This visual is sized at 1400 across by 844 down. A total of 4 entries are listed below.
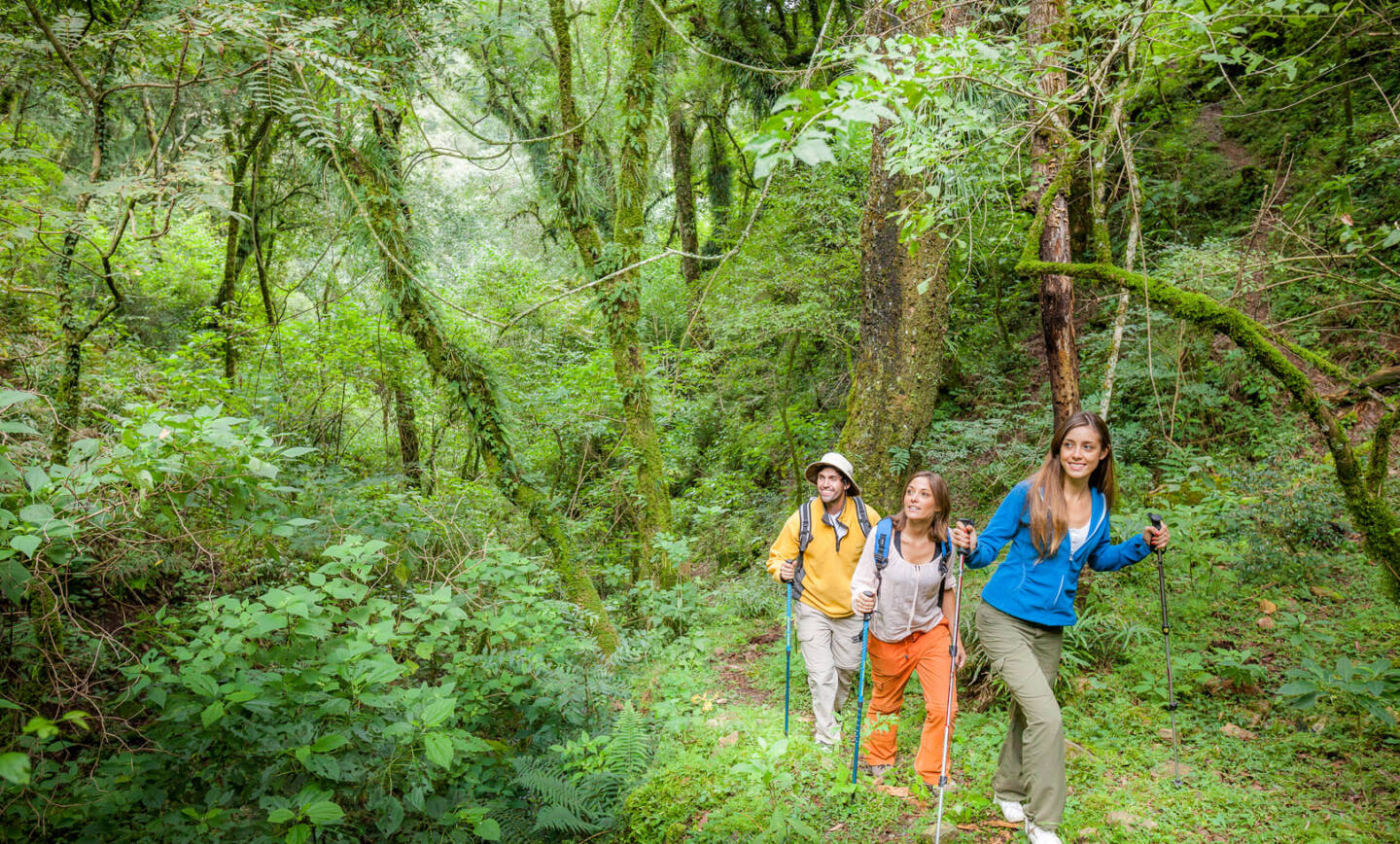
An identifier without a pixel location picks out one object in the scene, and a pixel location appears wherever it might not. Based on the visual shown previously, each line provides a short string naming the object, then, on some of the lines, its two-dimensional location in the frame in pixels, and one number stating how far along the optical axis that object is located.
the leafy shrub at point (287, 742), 2.94
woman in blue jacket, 3.04
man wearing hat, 4.26
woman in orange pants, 3.86
